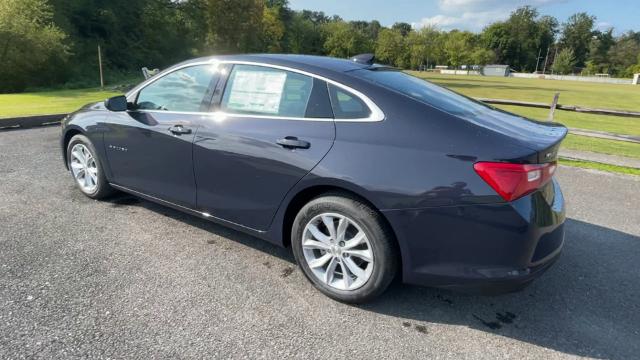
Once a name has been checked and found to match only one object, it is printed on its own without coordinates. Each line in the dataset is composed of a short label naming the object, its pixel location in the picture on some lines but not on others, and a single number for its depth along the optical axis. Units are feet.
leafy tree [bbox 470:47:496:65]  345.31
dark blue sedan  7.77
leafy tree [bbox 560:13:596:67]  392.27
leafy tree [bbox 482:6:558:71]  391.45
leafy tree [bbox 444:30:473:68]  344.10
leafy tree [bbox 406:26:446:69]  334.03
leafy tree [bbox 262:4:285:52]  189.90
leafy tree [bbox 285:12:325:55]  267.18
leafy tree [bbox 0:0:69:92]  78.28
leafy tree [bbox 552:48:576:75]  356.38
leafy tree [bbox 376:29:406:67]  319.27
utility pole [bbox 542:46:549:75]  398.83
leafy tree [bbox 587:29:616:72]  354.33
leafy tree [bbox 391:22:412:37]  491.06
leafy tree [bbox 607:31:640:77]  334.03
